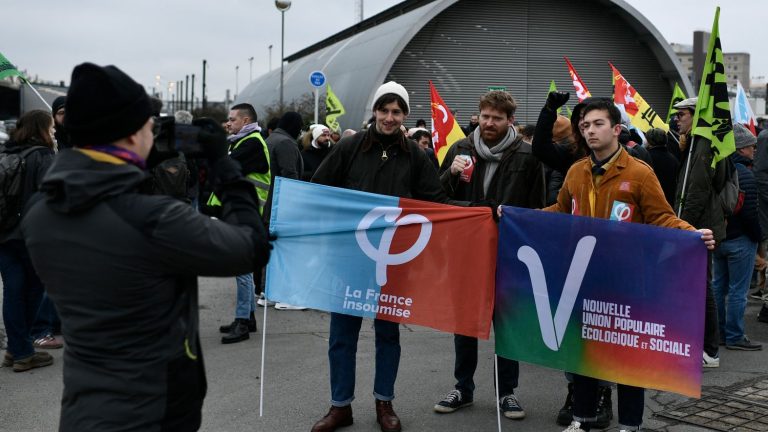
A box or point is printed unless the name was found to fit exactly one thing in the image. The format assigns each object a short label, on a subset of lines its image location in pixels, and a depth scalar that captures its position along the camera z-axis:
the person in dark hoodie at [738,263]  7.59
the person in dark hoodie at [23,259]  6.47
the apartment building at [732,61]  136.00
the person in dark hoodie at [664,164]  7.50
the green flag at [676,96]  11.16
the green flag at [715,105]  5.82
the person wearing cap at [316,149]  10.42
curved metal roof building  34.25
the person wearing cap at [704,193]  6.70
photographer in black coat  2.37
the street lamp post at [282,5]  24.12
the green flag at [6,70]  8.51
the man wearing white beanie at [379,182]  5.15
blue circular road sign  21.09
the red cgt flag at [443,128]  12.73
